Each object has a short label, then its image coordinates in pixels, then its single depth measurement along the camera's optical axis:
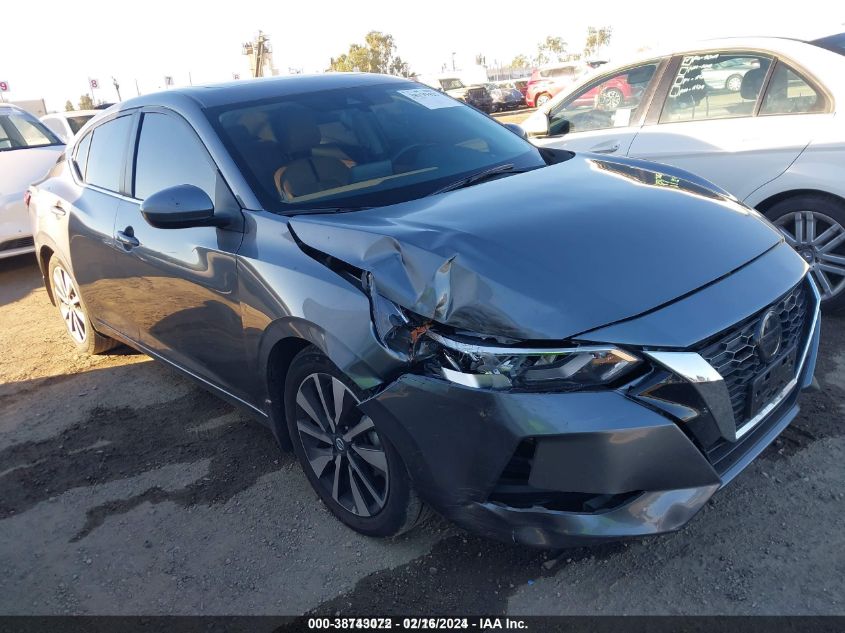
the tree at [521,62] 101.12
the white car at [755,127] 4.14
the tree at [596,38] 76.93
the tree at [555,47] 86.94
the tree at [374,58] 60.91
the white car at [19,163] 7.45
